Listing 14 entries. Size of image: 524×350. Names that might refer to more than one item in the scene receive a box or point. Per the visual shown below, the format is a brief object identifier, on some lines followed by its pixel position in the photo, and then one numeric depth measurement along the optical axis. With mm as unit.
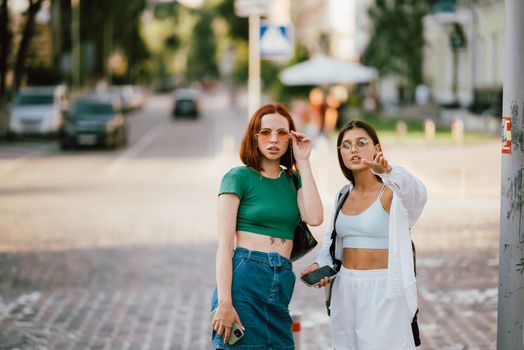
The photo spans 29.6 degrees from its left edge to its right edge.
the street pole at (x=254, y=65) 19683
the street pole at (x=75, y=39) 57131
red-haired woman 4238
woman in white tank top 4480
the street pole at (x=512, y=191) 4539
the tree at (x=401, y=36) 44812
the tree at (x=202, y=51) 151875
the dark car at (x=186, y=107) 57250
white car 35531
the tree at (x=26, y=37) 37656
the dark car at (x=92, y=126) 31984
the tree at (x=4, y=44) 35834
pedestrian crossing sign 18312
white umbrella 38500
